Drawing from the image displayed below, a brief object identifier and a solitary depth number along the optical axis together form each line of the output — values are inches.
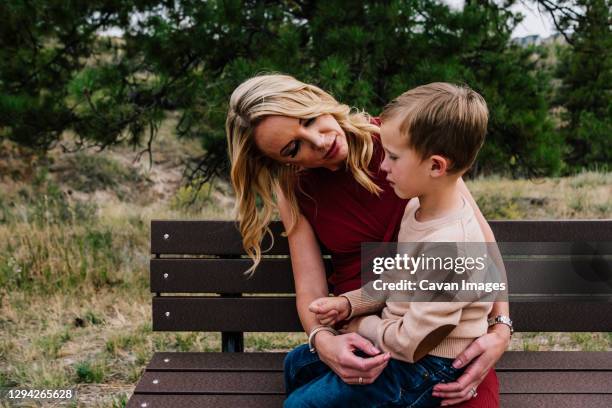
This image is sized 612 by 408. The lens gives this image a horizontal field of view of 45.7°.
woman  76.0
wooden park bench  96.7
